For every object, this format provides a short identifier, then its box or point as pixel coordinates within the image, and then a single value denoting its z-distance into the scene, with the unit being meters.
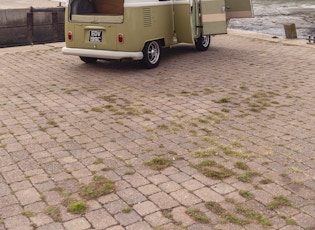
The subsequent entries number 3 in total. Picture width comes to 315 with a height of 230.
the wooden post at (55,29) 16.01
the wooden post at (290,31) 14.55
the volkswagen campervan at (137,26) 8.94
